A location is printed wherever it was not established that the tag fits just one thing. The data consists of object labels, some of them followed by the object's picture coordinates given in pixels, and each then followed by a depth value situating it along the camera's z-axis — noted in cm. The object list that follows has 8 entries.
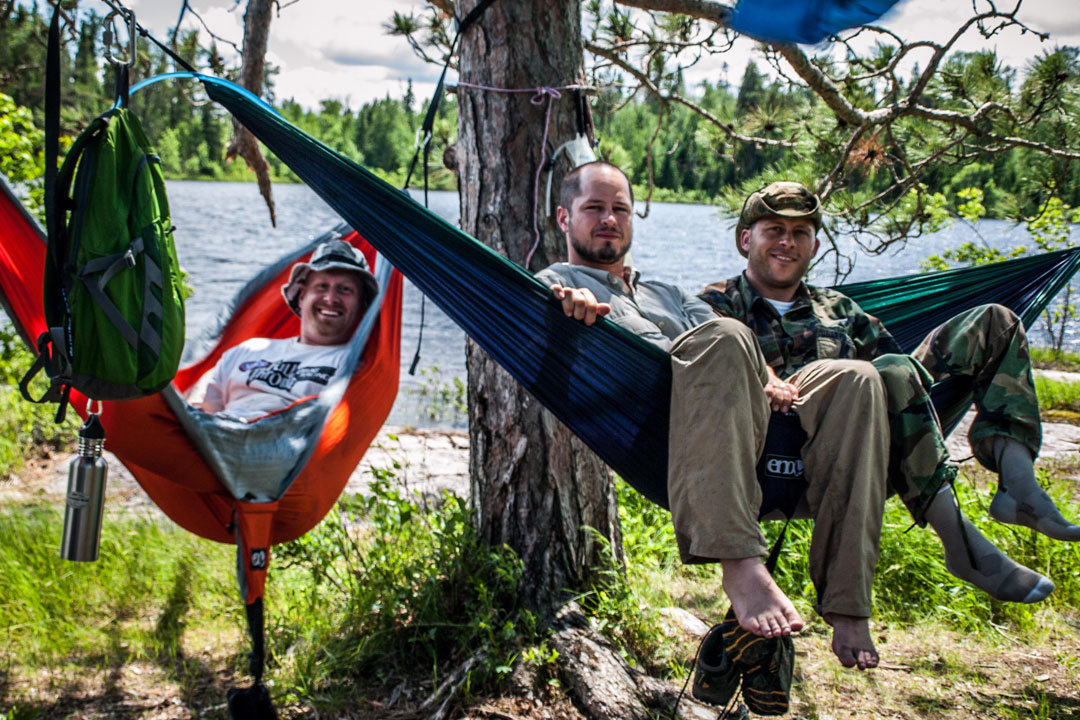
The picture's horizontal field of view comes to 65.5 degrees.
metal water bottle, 156
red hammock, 184
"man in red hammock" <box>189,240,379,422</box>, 246
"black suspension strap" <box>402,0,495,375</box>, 191
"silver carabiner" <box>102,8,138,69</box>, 151
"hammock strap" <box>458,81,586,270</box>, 208
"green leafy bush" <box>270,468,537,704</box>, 207
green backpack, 145
